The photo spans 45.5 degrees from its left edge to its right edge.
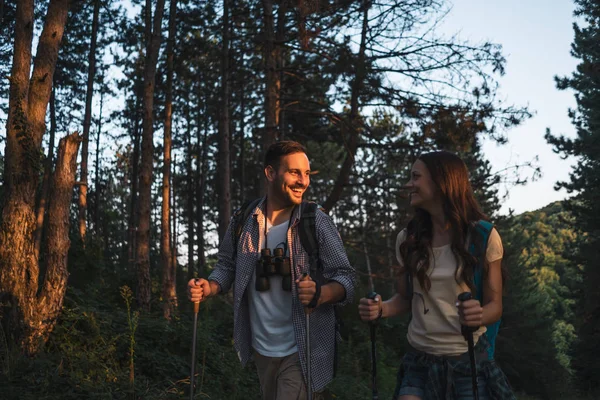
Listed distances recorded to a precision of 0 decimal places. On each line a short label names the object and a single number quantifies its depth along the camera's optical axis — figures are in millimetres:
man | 4270
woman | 3584
